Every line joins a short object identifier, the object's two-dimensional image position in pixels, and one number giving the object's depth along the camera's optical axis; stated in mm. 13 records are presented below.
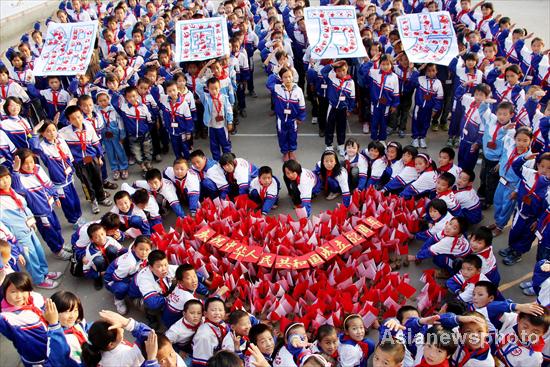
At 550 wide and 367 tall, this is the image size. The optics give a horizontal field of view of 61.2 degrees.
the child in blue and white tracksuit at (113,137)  5809
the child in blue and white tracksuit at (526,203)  4168
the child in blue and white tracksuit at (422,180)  5145
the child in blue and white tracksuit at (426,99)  6203
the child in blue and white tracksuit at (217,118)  6012
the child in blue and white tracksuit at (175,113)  5887
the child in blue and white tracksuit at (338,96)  6113
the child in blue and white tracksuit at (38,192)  4395
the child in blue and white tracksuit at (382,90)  6223
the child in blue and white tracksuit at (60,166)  4809
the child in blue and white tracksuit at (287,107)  6023
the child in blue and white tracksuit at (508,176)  4555
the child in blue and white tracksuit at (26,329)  3160
